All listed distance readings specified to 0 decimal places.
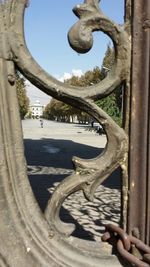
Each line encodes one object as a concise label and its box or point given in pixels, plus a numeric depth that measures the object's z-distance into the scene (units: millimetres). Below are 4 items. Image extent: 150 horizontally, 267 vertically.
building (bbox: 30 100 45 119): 131925
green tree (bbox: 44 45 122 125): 17773
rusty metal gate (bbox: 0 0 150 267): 1024
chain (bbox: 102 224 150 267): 981
